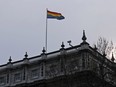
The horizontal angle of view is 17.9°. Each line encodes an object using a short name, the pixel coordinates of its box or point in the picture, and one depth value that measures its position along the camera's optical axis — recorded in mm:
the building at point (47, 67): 58438
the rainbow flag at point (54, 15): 66125
